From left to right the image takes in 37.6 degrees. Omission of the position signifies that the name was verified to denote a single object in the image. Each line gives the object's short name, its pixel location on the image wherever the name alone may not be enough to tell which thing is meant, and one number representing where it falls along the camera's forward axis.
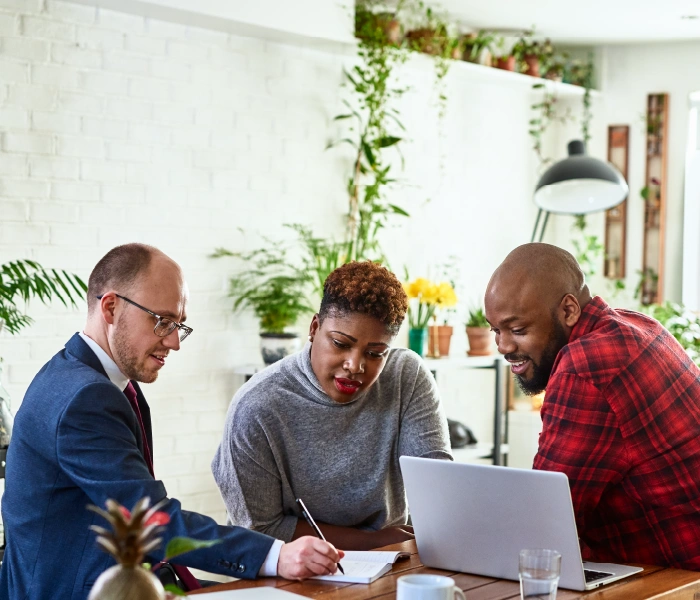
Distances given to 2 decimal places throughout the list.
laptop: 1.88
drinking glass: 1.69
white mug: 1.60
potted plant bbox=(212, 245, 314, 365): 4.51
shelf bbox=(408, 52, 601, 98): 5.30
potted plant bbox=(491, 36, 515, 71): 5.79
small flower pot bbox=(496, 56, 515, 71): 5.80
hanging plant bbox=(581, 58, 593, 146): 6.23
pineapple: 1.24
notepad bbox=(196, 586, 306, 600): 1.83
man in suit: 1.92
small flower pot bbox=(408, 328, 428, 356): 4.88
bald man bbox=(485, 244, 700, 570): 2.12
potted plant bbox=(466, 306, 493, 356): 5.27
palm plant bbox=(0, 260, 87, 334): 3.18
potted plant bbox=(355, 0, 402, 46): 4.93
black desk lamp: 4.91
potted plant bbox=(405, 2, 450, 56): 5.27
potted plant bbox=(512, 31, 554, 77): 5.95
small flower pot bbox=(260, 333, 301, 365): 4.46
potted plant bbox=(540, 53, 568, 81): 6.07
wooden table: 1.88
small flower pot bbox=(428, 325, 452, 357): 5.09
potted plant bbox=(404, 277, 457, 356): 4.81
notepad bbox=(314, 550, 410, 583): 1.98
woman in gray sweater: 2.47
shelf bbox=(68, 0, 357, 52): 4.12
